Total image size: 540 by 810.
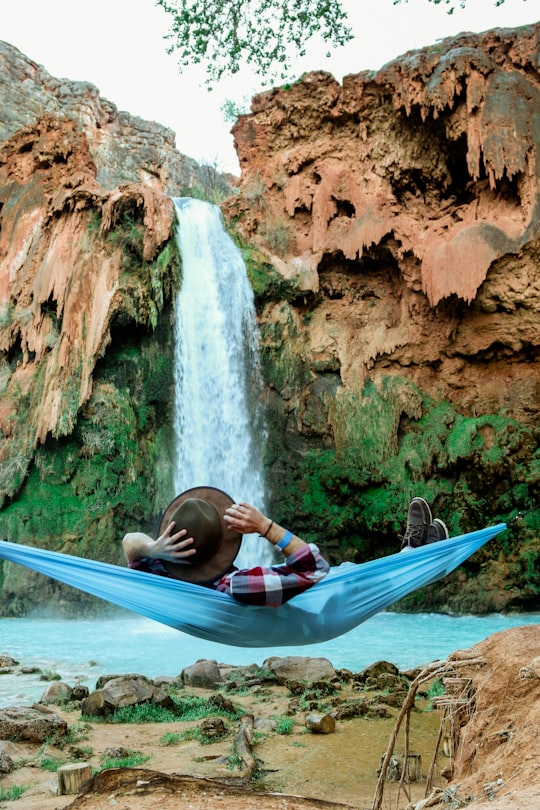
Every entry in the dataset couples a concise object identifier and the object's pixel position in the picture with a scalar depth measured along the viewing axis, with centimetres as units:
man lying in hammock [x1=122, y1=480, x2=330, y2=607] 263
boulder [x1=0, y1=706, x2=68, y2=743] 387
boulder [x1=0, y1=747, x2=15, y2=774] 345
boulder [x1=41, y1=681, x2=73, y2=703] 493
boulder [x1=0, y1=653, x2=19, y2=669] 640
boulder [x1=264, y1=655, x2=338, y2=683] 537
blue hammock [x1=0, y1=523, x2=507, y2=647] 287
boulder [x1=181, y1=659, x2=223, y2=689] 529
